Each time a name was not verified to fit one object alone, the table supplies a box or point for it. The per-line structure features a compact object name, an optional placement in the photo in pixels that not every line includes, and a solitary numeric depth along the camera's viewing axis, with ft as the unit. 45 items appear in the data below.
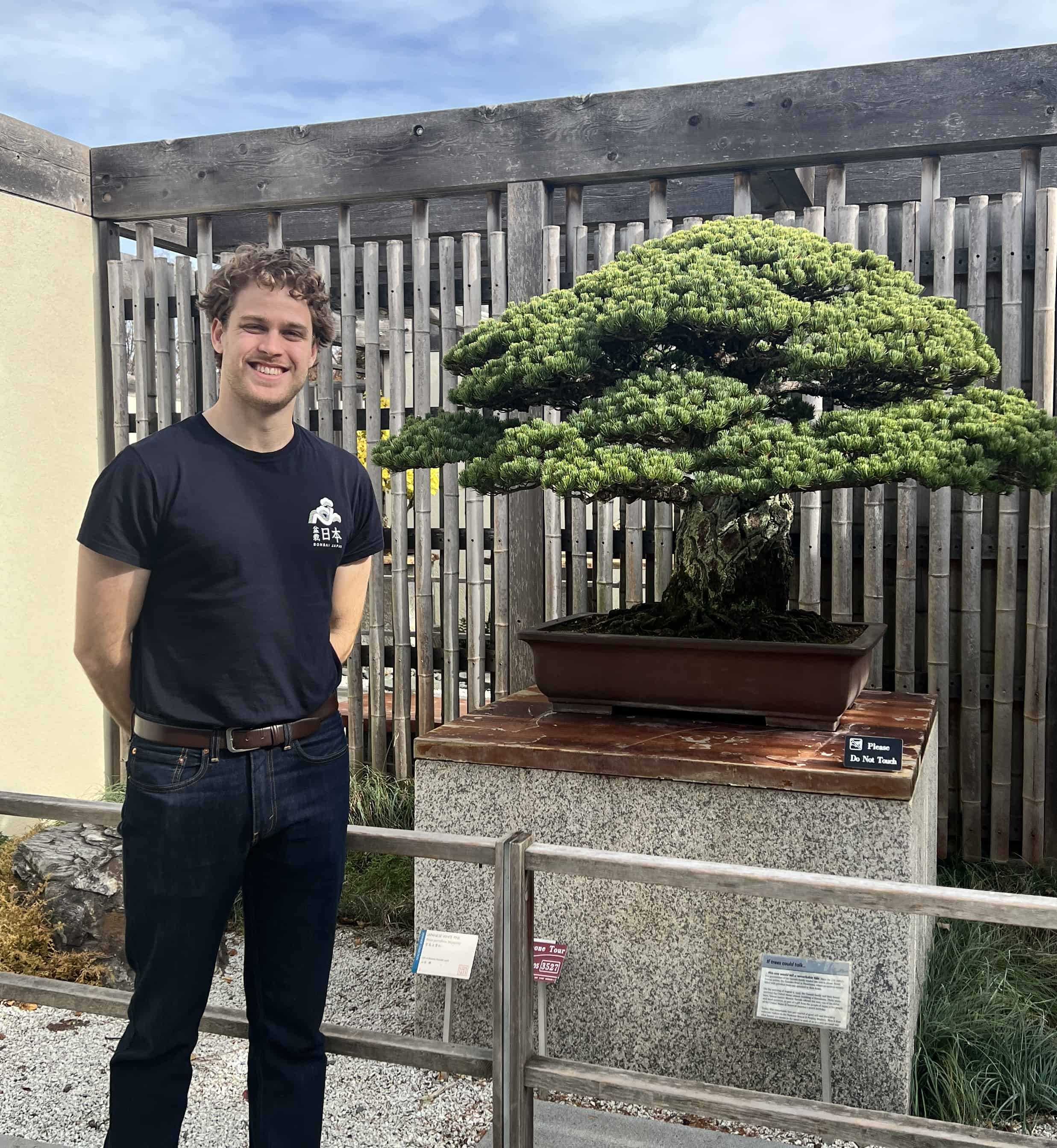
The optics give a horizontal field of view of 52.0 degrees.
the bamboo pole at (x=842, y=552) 10.62
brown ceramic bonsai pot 7.50
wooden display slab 6.77
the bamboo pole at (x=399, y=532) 11.83
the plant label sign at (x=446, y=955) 7.34
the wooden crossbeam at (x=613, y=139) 9.93
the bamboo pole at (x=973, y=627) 10.29
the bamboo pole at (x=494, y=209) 11.58
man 4.83
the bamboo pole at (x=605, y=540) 11.10
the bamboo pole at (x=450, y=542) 11.70
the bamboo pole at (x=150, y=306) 12.79
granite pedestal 6.83
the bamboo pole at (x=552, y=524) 11.19
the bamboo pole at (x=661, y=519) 10.94
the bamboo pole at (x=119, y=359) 12.83
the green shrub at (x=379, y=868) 10.37
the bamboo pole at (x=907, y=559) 10.46
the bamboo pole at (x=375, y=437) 12.00
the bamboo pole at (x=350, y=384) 11.95
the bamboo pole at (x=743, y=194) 10.68
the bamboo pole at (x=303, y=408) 12.32
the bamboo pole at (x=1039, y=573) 10.09
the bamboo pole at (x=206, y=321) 12.37
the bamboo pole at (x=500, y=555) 11.49
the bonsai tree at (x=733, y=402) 6.92
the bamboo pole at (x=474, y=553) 11.59
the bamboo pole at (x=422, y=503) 11.62
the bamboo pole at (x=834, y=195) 10.55
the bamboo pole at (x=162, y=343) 12.59
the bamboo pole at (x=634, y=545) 11.07
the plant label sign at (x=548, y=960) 7.25
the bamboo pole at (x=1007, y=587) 10.18
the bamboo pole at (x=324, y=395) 12.19
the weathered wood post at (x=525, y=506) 11.26
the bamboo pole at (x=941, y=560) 10.34
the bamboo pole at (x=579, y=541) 11.31
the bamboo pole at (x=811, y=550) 10.73
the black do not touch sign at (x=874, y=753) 6.73
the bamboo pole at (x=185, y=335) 12.52
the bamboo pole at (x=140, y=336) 12.67
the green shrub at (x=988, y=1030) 7.16
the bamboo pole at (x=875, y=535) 10.50
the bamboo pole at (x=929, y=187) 10.35
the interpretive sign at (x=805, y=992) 6.53
